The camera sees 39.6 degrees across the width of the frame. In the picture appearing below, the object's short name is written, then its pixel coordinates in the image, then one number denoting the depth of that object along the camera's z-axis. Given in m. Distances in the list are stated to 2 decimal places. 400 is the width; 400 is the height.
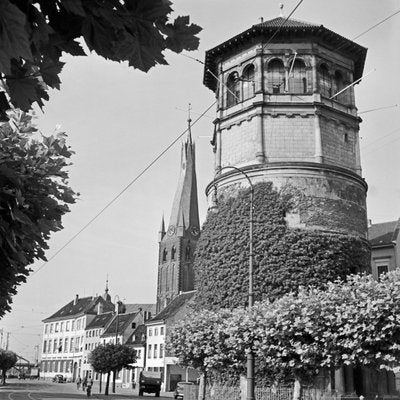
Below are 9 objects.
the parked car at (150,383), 47.28
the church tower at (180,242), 110.25
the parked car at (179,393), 43.96
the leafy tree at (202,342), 22.16
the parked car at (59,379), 84.06
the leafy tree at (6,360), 71.44
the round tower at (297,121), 29.09
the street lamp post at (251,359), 16.38
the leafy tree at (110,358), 46.44
